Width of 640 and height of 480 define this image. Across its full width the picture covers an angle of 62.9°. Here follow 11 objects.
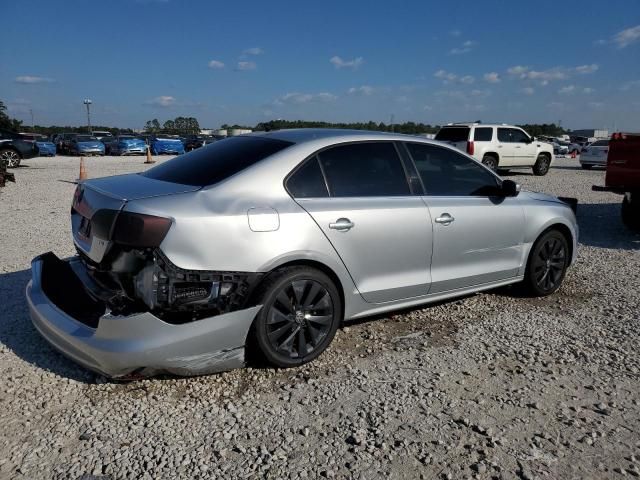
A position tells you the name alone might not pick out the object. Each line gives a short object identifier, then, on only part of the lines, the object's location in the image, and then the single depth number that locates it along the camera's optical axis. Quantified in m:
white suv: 17.45
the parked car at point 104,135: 40.73
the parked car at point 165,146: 33.97
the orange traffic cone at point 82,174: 15.83
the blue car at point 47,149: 31.14
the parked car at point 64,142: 35.56
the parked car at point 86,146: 33.47
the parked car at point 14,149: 20.12
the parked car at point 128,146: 33.88
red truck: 8.07
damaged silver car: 3.00
